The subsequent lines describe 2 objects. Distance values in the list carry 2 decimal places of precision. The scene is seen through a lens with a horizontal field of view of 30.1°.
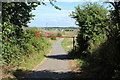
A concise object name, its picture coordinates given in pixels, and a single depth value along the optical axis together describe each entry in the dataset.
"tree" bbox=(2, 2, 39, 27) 8.82
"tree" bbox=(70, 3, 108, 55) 15.68
